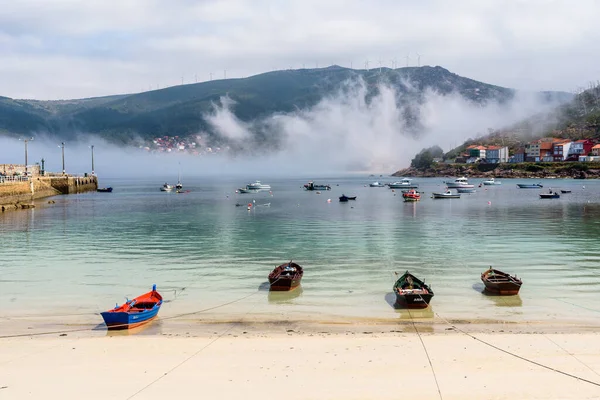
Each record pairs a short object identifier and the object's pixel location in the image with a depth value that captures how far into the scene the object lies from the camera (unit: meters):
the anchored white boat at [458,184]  183.73
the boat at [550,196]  129.00
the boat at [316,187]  191.25
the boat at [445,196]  138.96
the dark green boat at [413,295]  29.38
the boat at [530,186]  179.43
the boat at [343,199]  127.78
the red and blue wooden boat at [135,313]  26.23
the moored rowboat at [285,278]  34.06
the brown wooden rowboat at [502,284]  32.25
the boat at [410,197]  128.88
